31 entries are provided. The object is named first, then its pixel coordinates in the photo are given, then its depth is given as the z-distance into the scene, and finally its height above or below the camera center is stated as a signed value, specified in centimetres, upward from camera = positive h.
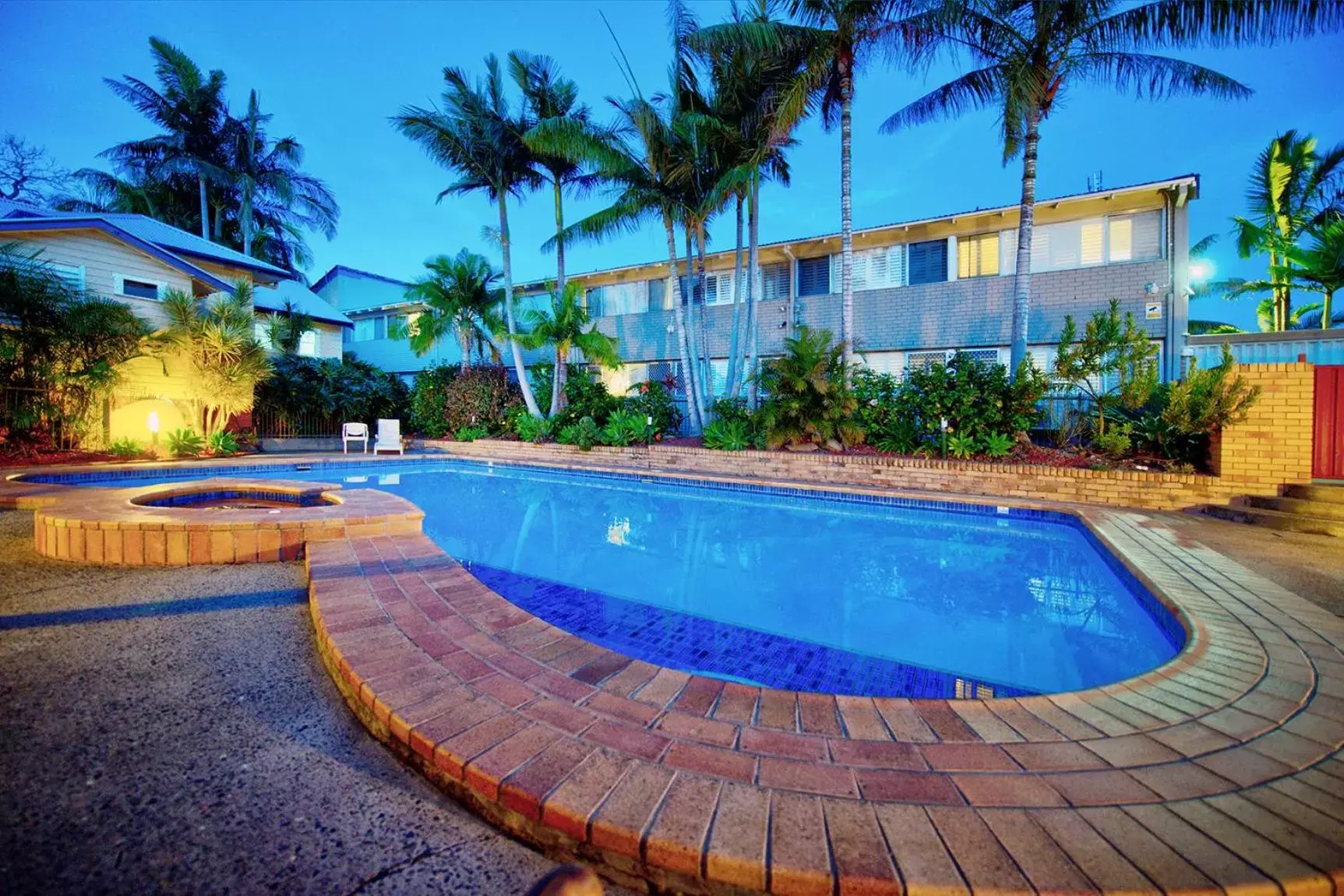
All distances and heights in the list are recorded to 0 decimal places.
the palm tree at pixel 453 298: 1566 +362
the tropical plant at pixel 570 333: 1370 +224
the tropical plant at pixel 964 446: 905 -43
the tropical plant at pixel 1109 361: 782 +88
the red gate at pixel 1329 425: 656 -8
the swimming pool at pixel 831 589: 340 -147
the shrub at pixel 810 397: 1002 +46
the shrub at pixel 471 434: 1625 -34
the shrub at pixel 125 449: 1127 -50
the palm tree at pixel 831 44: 1011 +715
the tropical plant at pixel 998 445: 878 -40
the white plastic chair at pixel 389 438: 1494 -41
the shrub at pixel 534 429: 1492 -17
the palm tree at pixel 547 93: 1433 +868
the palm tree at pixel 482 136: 1424 +753
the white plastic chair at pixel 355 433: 1527 -28
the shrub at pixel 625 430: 1300 -20
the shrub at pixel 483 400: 1653 +70
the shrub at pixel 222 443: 1251 -45
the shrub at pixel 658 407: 1356 +36
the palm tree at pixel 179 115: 2156 +1251
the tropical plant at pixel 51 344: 967 +151
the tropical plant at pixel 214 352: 1162 +156
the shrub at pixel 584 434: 1336 -30
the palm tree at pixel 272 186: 2342 +1060
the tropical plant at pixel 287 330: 1627 +288
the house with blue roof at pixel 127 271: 1145 +356
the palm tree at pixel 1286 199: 1527 +637
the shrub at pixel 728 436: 1120 -30
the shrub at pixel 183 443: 1180 -40
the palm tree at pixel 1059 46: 891 +638
